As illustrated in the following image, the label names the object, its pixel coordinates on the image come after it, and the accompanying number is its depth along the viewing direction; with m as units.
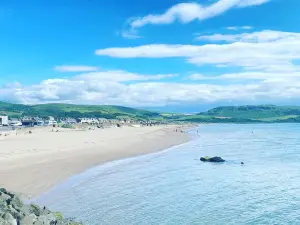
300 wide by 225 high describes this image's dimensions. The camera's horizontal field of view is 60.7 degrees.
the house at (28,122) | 115.57
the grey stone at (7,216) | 12.87
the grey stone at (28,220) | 13.44
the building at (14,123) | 113.72
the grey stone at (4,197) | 15.79
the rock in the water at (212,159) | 37.91
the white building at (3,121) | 114.12
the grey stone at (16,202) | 15.32
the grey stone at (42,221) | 13.66
